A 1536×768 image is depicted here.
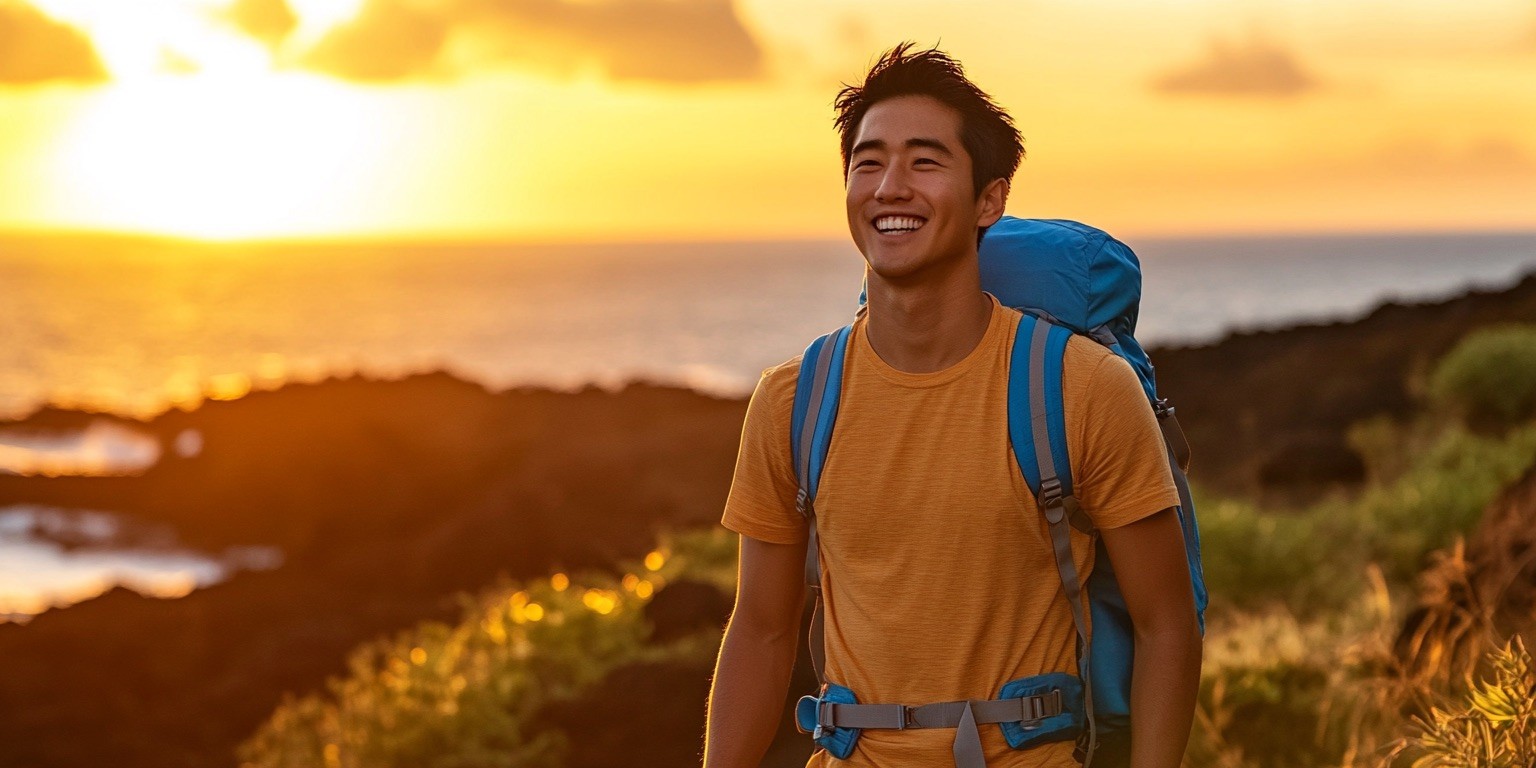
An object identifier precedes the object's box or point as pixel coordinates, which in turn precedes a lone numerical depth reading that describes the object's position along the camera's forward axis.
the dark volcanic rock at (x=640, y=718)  7.92
